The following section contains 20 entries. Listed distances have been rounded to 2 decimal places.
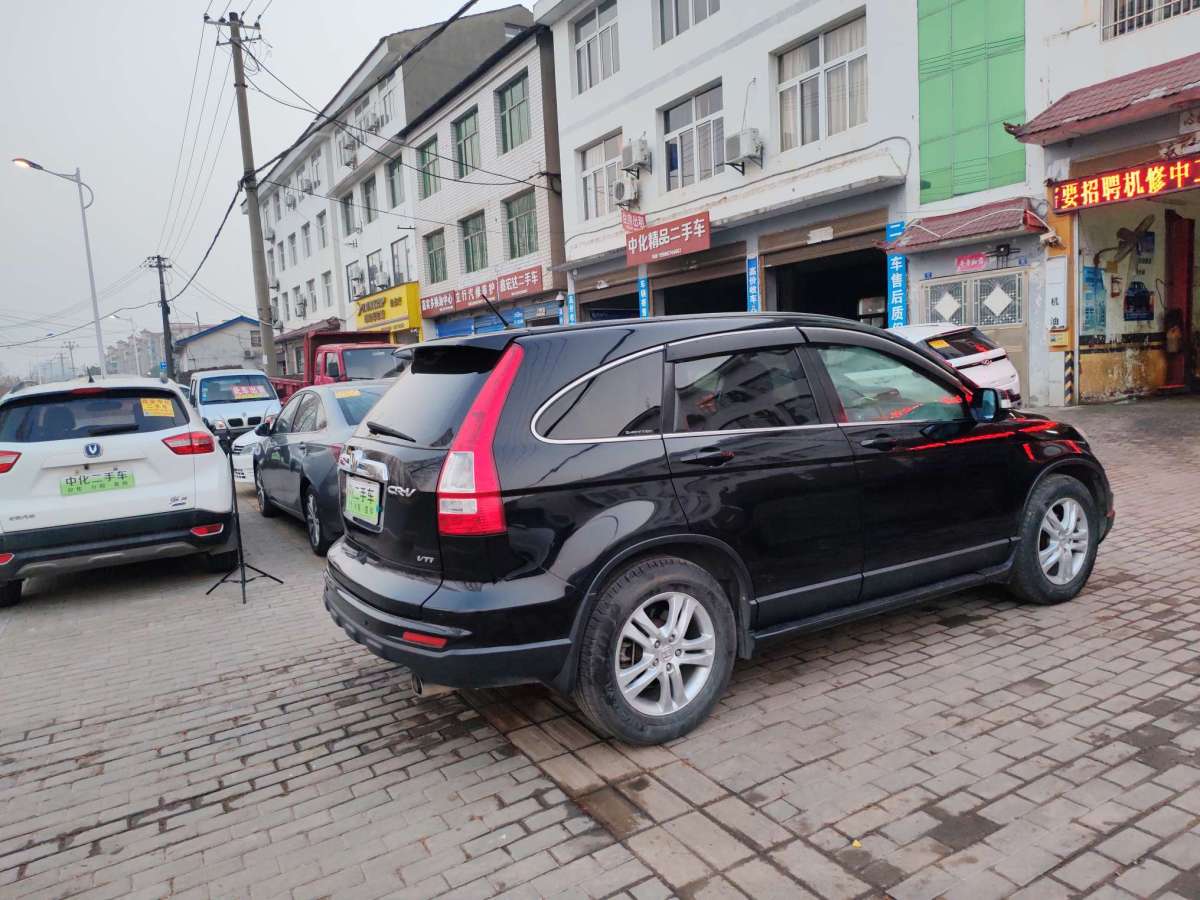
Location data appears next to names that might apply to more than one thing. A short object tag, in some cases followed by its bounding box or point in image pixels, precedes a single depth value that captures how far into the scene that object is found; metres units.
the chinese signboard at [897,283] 14.22
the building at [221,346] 66.31
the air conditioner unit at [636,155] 19.41
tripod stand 5.99
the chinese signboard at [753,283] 17.28
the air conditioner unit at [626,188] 19.97
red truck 14.70
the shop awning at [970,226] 11.99
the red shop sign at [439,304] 28.52
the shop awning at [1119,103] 9.95
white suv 5.66
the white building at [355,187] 30.89
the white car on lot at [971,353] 10.12
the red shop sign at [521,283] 24.14
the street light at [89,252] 33.47
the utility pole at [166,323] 49.75
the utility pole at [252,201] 20.05
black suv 3.03
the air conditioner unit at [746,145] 16.27
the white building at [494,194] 23.59
